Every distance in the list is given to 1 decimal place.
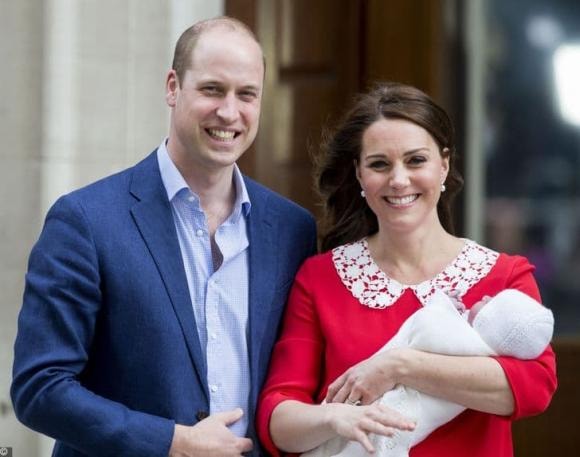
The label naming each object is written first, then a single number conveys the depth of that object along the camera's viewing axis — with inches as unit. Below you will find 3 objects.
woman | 208.7
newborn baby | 207.0
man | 209.5
